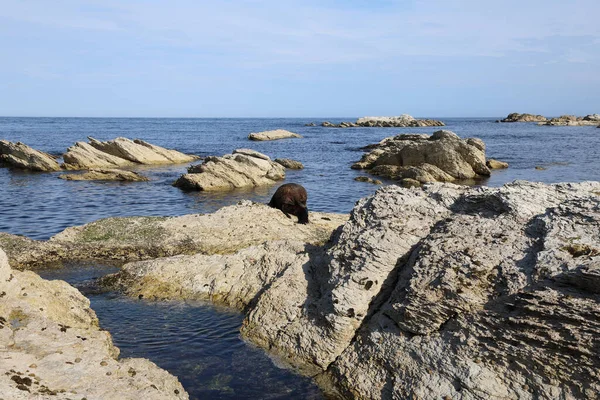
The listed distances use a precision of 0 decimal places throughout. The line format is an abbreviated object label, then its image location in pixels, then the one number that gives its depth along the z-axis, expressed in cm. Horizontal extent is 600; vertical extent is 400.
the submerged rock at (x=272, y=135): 11138
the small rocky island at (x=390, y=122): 17888
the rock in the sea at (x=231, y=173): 3972
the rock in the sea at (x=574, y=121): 16654
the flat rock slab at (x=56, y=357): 793
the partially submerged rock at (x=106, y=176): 4388
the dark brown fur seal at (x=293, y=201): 2333
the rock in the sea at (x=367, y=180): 4470
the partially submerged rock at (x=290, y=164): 5559
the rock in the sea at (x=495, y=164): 5512
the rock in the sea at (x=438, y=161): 4562
